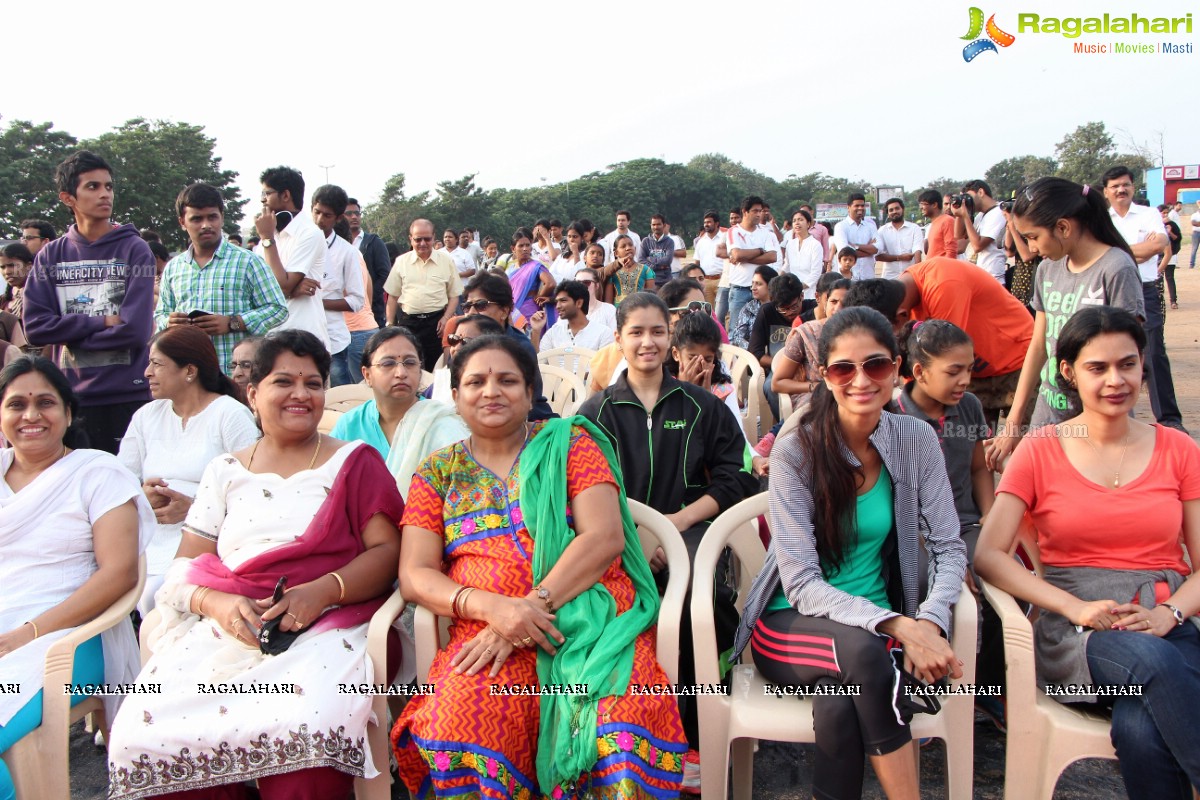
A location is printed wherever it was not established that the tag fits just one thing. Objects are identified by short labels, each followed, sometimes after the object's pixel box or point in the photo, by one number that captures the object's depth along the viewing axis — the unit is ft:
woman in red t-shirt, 6.97
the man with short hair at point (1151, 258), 17.81
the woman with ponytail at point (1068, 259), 9.86
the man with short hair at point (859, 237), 32.53
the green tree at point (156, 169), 107.86
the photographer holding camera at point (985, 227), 25.76
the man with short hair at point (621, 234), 32.43
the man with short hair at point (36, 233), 21.83
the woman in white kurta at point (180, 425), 10.07
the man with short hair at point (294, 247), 15.61
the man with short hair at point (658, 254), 34.09
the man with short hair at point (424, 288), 22.48
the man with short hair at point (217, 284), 13.24
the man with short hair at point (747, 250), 29.01
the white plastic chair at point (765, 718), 6.84
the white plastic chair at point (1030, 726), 6.75
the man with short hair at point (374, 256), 24.02
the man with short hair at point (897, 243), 33.06
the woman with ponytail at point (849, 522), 7.10
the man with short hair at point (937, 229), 28.25
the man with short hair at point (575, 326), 18.65
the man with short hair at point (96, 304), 12.51
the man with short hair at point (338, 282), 17.81
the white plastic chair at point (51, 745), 7.14
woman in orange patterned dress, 6.66
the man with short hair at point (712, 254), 34.47
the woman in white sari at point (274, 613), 6.68
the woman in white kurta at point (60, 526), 8.10
